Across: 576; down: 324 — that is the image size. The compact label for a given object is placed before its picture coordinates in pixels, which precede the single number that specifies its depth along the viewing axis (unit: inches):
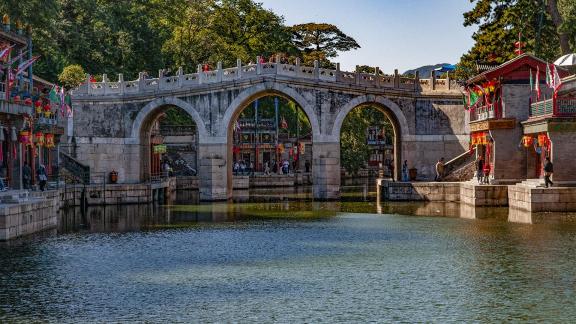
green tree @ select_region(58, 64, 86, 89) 2395.4
